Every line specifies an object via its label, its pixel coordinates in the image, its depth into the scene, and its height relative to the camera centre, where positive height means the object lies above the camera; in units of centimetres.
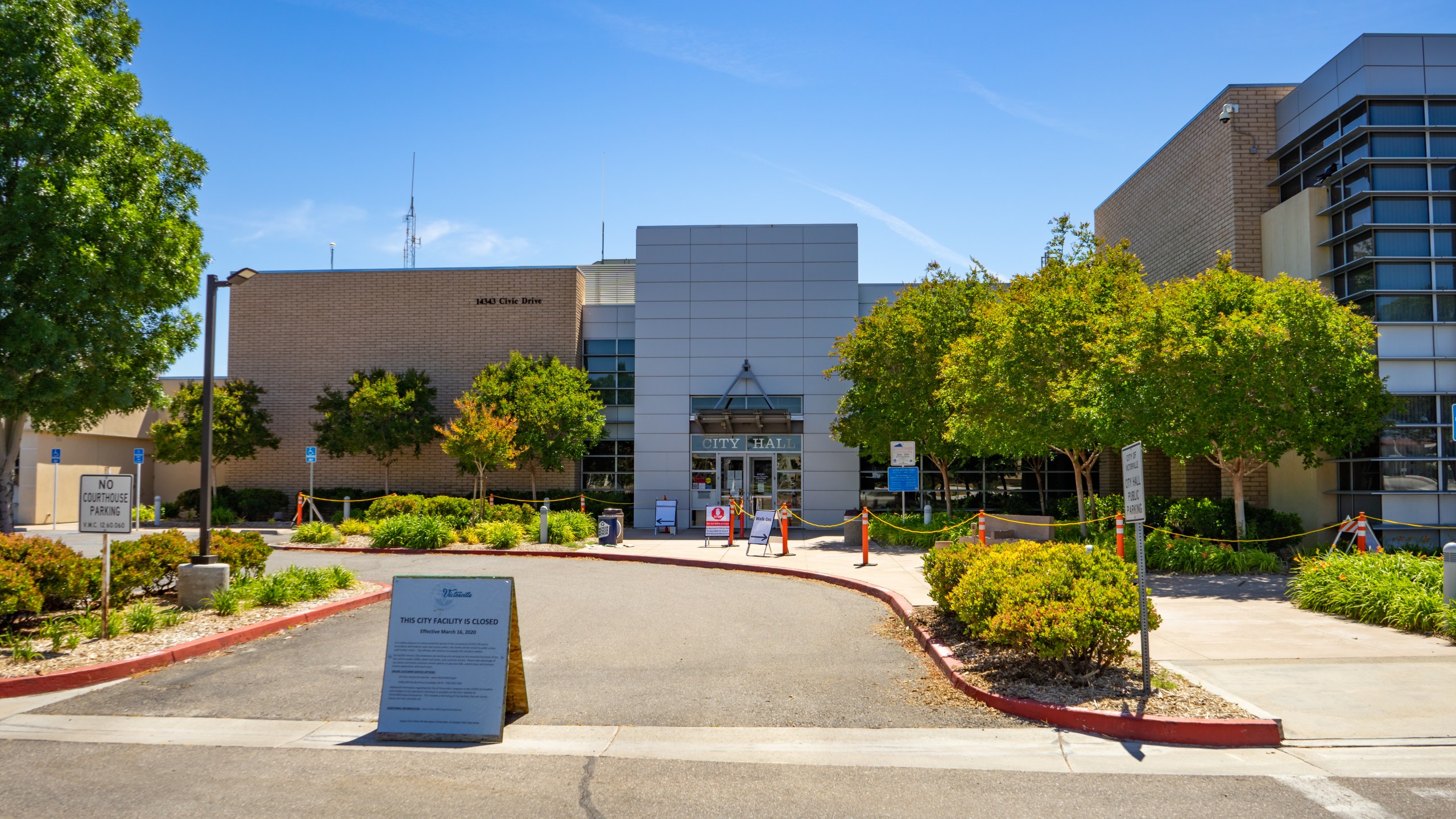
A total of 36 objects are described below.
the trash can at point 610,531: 2422 -192
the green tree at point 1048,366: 1842 +210
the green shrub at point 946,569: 1091 -135
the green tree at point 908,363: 2489 +276
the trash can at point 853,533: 2452 -202
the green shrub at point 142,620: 1055 -191
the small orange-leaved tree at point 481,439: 2652 +63
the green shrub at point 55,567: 1052 -129
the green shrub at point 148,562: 1164 -140
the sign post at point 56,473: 3162 -50
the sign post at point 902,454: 2064 +14
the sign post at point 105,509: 1011 -56
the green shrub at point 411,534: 2247 -189
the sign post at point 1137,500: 754 -34
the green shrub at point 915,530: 2238 -187
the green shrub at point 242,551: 1355 -140
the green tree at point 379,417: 3103 +150
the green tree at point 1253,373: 1576 +156
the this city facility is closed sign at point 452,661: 700 -162
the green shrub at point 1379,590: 1080 -170
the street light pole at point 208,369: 1335 +138
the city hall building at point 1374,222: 1805 +533
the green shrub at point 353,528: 2450 -188
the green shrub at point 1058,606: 775 -133
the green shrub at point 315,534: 2339 -196
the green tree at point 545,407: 2950 +176
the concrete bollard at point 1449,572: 1096 -137
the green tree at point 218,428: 3170 +110
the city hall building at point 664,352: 3169 +399
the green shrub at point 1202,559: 1655 -182
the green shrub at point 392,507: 2633 -141
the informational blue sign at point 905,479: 2114 -45
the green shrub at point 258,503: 3275 -163
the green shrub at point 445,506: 2602 -138
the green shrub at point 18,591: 960 -144
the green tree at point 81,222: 1230 +338
